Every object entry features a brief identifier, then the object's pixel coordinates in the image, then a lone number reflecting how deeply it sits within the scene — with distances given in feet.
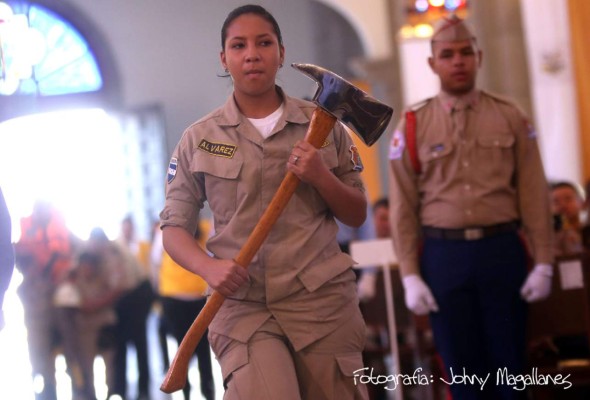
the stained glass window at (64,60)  69.48
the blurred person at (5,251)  16.71
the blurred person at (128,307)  39.83
